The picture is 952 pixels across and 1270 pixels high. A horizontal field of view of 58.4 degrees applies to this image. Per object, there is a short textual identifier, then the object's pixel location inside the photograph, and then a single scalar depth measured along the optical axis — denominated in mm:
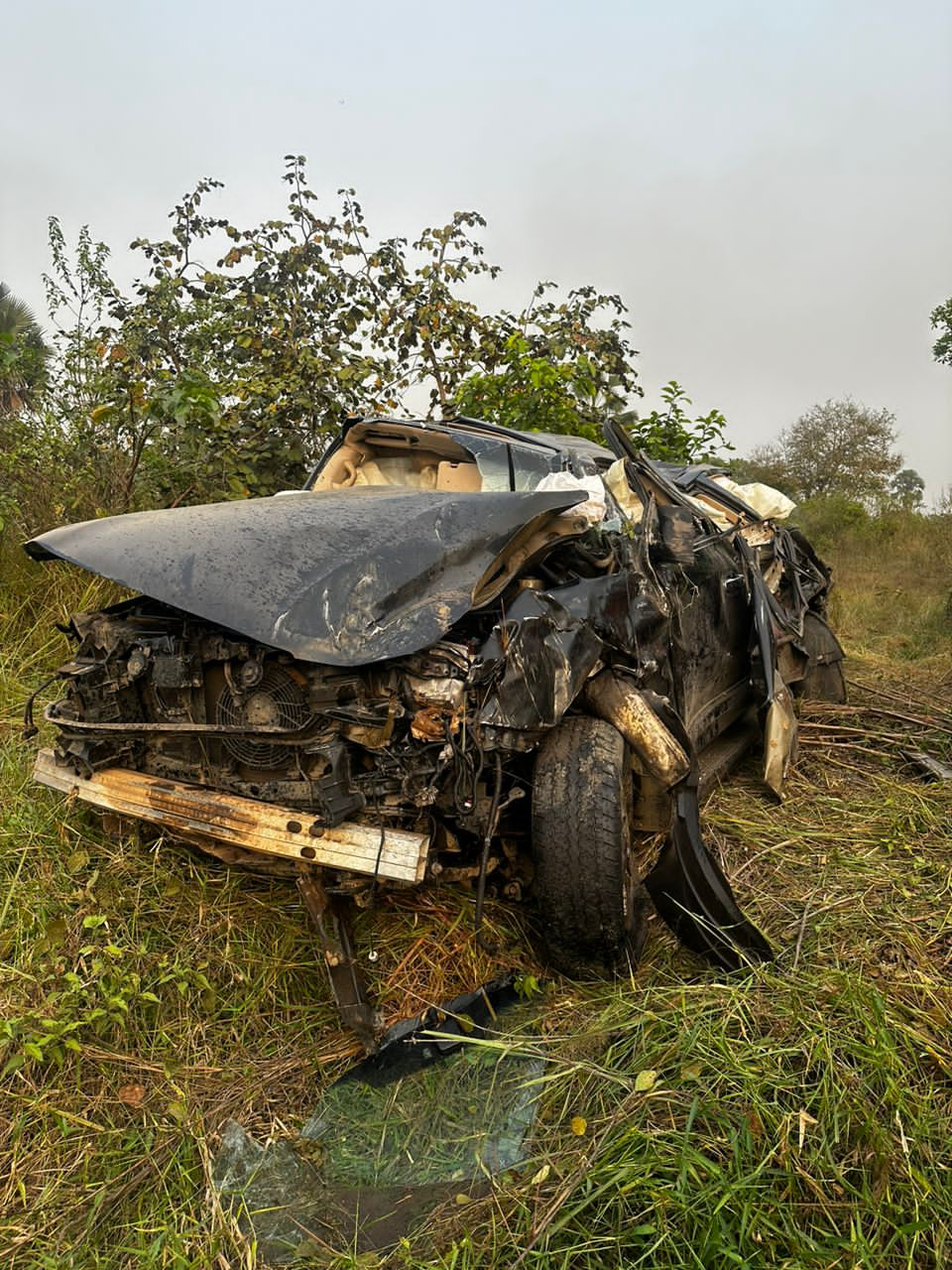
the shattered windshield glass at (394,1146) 1899
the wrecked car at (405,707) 2254
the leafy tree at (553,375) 6258
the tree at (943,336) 13570
